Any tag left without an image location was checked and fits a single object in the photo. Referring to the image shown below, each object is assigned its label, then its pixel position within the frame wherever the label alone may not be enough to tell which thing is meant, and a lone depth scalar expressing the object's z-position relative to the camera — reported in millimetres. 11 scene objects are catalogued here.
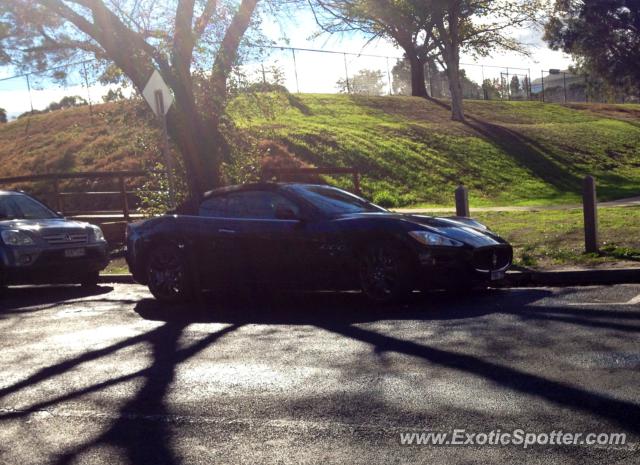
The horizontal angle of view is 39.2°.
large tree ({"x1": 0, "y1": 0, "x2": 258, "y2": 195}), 15406
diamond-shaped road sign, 13672
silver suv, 12430
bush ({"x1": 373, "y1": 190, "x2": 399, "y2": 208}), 25375
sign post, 13641
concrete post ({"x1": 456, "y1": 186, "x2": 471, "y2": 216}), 12719
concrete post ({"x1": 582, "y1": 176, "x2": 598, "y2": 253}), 11562
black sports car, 9125
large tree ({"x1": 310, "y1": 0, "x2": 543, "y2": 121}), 35281
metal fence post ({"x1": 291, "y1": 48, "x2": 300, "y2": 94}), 40584
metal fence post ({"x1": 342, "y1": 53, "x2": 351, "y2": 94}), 44675
